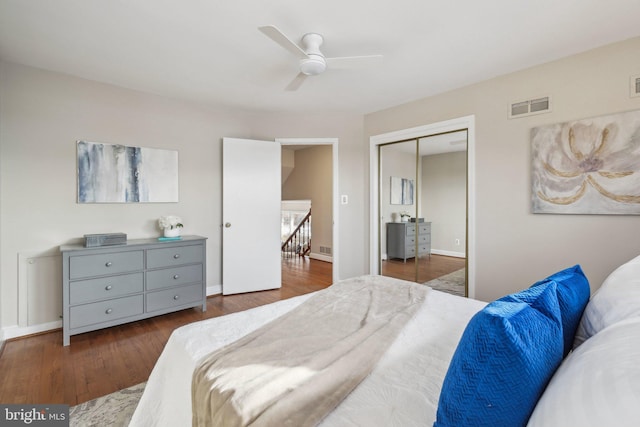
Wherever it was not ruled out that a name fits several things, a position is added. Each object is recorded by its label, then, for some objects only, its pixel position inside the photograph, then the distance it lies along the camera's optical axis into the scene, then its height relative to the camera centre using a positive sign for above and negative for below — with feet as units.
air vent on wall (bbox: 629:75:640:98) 7.65 +3.22
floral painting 7.67 +1.28
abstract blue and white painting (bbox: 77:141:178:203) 10.18 +1.38
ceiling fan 7.48 +3.82
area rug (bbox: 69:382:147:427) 5.50 -3.79
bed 1.81 -1.23
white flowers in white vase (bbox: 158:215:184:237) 10.95 -0.47
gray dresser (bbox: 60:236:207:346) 8.66 -2.20
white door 13.06 -0.12
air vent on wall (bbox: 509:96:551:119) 8.99 +3.23
